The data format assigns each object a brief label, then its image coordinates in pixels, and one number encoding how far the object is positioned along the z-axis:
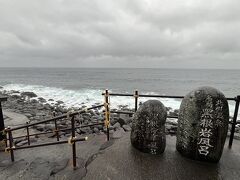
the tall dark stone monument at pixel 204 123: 3.54
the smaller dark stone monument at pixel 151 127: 3.93
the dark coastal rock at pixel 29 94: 29.46
